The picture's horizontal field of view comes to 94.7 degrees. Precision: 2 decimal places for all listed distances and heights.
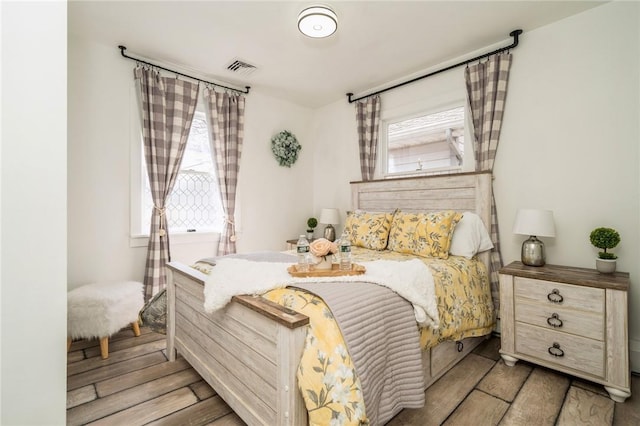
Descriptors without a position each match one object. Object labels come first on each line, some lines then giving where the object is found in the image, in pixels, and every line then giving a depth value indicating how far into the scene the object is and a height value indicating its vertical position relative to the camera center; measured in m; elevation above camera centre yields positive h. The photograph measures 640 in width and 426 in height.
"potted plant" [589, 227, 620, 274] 1.95 -0.21
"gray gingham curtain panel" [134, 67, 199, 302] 2.85 +0.70
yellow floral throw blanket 1.06 -0.60
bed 1.16 -0.66
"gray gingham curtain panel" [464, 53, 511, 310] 2.56 +0.92
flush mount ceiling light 2.10 +1.41
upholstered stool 2.12 -0.74
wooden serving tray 1.62 -0.33
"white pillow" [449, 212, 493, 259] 2.44 -0.21
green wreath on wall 3.93 +0.89
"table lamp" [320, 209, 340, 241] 3.74 -0.08
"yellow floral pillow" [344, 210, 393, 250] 2.80 -0.17
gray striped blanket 1.20 -0.58
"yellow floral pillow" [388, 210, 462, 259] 2.38 -0.18
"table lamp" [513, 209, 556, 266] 2.13 -0.13
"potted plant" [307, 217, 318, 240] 4.00 -0.17
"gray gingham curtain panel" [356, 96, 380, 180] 3.56 +0.95
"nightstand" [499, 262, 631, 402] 1.73 -0.71
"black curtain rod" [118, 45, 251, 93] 2.71 +1.47
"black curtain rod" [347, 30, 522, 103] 2.50 +1.45
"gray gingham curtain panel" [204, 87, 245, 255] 3.36 +0.76
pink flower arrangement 1.68 -0.20
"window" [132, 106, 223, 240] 3.21 +0.23
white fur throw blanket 1.48 -0.36
